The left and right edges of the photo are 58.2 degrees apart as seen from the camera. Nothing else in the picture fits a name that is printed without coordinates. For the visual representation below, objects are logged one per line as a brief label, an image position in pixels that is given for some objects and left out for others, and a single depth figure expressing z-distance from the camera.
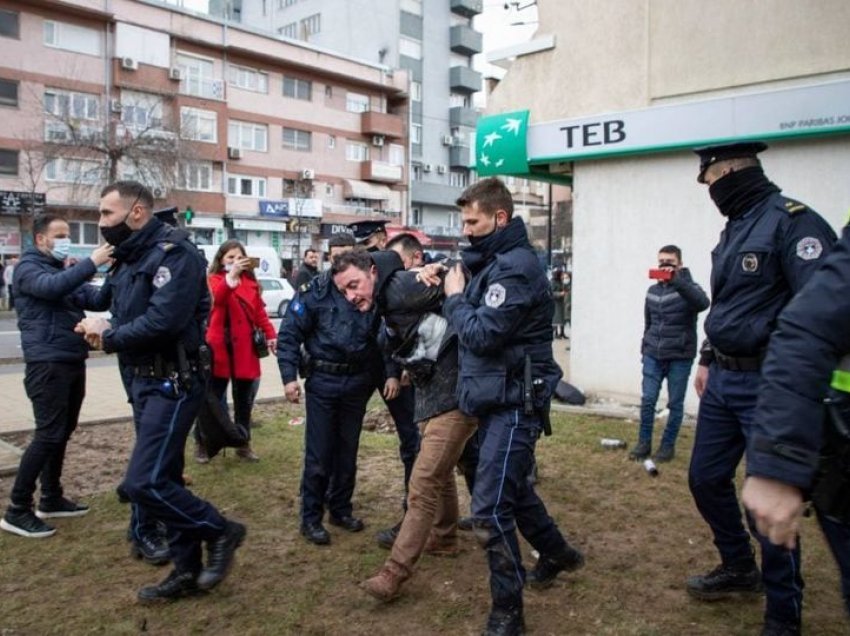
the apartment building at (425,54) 52.78
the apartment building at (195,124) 31.66
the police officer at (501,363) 3.48
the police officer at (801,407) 1.91
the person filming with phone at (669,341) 6.58
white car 25.84
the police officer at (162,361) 3.80
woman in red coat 6.61
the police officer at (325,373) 4.86
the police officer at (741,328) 3.36
